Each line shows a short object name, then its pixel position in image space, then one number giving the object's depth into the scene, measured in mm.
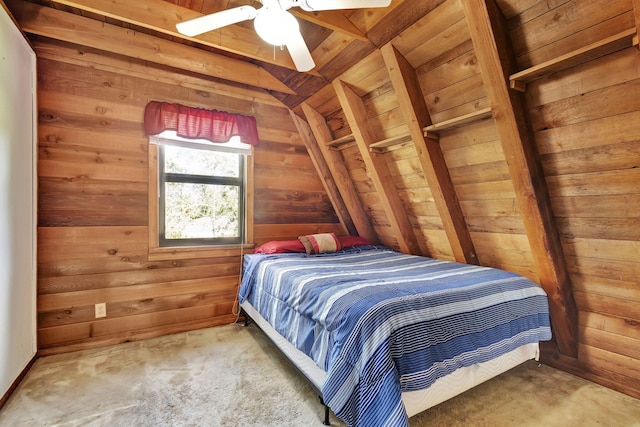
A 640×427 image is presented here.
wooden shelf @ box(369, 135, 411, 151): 2400
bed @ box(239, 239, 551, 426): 1348
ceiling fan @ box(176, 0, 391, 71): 1346
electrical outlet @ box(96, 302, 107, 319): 2516
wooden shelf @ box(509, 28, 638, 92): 1340
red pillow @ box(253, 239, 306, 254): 2896
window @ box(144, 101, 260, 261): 2709
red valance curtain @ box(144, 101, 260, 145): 2645
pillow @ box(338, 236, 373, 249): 3226
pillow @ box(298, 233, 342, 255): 2996
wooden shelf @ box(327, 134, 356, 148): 2828
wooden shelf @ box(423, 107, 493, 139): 1859
